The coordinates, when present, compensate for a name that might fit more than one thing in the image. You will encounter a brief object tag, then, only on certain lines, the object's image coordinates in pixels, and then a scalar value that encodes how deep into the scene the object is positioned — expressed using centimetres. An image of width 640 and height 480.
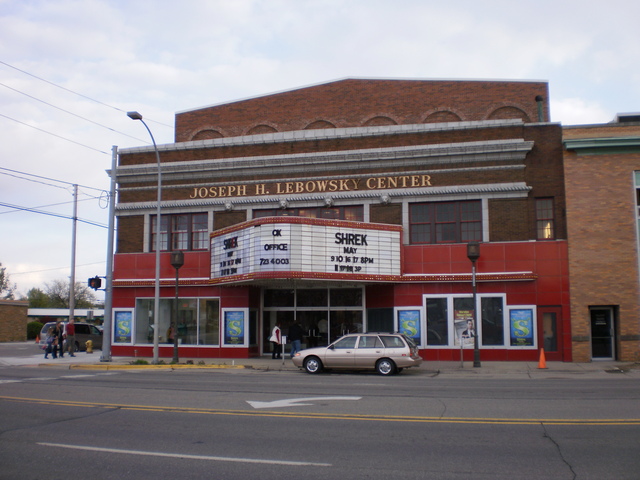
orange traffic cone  2173
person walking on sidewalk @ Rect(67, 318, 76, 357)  3025
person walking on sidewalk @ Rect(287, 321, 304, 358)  2548
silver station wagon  2011
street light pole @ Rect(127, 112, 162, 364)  2480
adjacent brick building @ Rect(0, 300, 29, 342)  5497
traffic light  2608
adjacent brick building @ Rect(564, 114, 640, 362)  2369
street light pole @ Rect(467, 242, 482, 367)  2233
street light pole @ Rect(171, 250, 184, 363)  2497
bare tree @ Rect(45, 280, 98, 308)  10031
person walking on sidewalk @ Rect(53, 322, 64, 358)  2955
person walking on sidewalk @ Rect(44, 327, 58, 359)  2948
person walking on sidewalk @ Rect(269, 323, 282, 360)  2595
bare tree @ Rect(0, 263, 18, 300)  8256
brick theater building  2434
